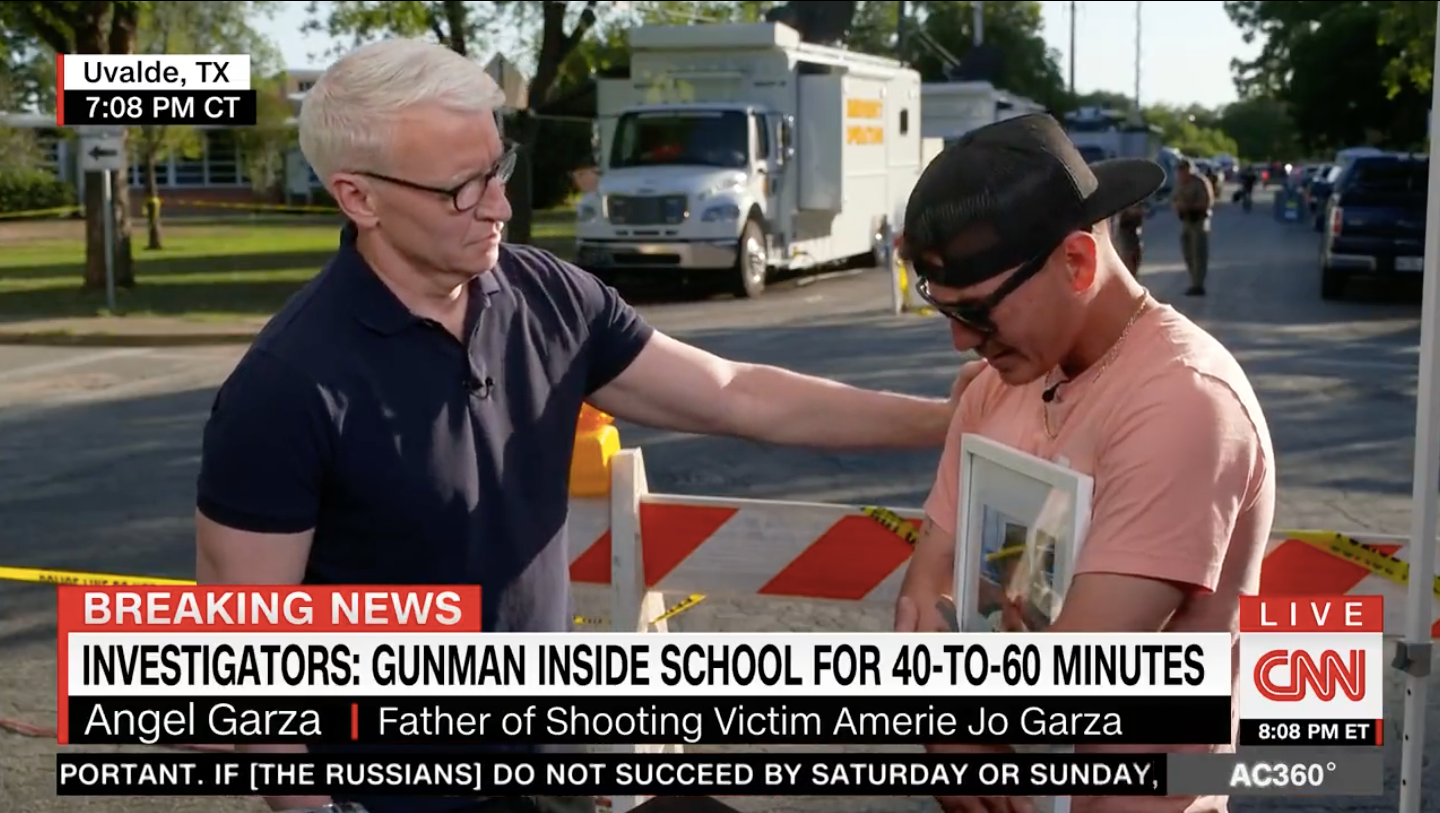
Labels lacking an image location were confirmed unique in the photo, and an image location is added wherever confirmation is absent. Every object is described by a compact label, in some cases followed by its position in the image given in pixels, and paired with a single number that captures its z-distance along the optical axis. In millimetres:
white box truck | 24625
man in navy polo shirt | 2527
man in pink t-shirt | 2236
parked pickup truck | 24047
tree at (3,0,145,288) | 23594
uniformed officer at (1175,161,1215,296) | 23172
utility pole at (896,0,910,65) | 56500
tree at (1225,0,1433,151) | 76188
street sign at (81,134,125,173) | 22125
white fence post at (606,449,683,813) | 4137
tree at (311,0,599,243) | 28516
